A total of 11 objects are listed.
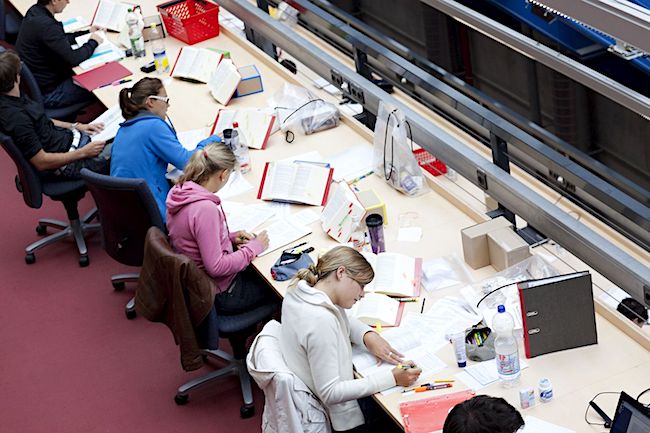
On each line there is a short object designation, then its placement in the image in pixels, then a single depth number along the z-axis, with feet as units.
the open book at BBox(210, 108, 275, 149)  16.75
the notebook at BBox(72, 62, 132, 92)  19.61
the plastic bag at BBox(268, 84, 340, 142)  16.79
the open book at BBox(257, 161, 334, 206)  15.03
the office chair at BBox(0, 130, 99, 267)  17.08
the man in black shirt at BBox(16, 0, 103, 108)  20.04
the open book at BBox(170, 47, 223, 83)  19.17
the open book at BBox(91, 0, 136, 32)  21.83
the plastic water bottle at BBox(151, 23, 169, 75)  19.83
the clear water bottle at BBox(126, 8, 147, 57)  20.22
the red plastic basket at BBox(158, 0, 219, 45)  20.47
